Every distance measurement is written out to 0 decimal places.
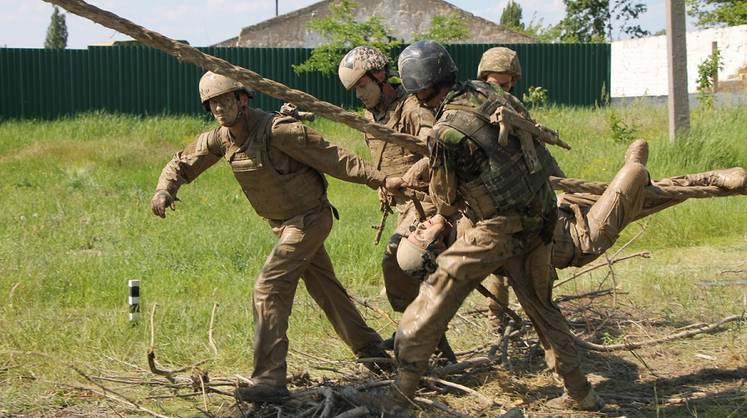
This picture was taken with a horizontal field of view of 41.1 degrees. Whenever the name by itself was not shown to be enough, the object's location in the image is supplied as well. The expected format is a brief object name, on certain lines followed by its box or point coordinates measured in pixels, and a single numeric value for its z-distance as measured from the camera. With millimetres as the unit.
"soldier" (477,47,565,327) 6566
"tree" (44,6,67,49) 61844
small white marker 7508
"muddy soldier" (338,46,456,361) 5969
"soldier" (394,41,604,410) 4848
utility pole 13312
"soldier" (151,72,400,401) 5496
